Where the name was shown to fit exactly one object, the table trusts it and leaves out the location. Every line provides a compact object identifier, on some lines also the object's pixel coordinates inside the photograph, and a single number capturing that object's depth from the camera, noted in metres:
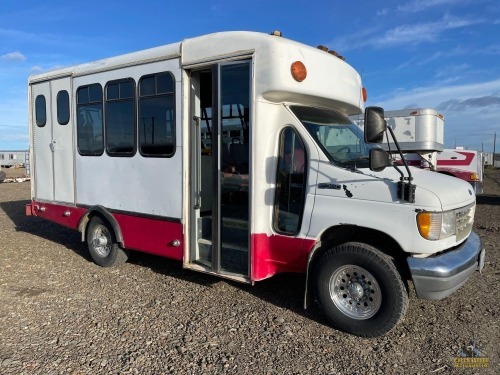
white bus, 4.06
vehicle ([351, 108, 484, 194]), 11.55
